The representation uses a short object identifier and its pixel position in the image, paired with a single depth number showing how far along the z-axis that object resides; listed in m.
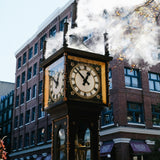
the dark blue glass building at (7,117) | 43.38
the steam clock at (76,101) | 5.16
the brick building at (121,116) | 23.00
